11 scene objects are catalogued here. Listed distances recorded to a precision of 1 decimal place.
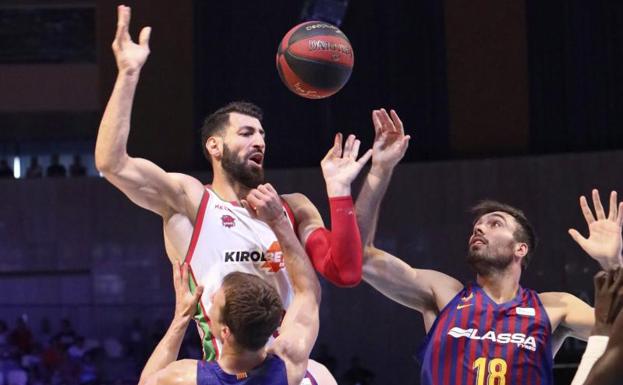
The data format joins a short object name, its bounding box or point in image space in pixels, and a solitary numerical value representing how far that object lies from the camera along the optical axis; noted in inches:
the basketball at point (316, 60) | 194.2
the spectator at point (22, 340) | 486.3
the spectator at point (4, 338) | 464.4
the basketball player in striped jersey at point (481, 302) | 194.9
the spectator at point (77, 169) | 570.3
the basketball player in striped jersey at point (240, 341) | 132.0
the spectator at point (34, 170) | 561.5
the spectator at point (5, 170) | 565.9
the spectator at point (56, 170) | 568.6
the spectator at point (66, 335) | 478.6
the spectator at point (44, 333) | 497.4
